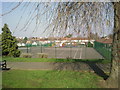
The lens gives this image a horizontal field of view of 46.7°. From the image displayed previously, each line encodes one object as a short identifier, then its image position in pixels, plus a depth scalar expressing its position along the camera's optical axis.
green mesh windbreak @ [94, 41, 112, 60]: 15.22
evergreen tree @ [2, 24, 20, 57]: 16.41
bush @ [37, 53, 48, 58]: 16.20
